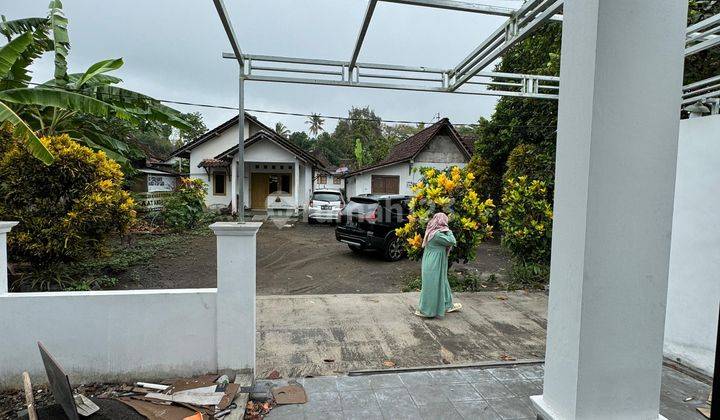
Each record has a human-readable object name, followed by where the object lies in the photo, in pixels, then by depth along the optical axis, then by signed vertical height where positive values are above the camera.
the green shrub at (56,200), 5.18 -0.24
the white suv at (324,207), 16.19 -0.76
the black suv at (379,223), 9.04 -0.77
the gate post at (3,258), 3.32 -0.69
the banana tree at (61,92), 5.26 +1.48
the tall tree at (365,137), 36.79 +7.00
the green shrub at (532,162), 10.25 +1.00
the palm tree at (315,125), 53.38 +9.25
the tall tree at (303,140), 52.47 +7.09
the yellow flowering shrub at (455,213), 6.56 -0.36
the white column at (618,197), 1.49 +0.00
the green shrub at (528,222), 7.37 -0.56
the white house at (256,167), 17.80 +1.09
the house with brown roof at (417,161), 18.88 +1.63
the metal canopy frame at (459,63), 3.15 +1.49
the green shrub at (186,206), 13.47 -0.72
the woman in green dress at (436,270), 5.31 -1.12
